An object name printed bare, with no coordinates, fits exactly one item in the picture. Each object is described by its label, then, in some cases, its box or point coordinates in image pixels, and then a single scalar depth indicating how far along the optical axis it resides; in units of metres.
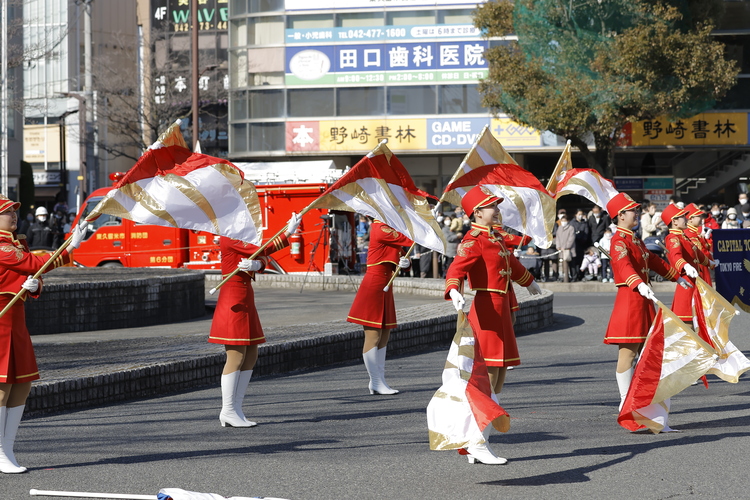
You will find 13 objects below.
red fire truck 47.95
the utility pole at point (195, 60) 53.83
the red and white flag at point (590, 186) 19.02
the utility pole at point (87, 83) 80.27
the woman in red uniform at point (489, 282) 14.47
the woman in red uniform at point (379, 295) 19.39
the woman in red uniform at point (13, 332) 13.10
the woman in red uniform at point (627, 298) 16.58
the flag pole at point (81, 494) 11.28
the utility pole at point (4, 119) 51.24
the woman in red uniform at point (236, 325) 15.80
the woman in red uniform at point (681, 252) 20.90
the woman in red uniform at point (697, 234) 21.78
